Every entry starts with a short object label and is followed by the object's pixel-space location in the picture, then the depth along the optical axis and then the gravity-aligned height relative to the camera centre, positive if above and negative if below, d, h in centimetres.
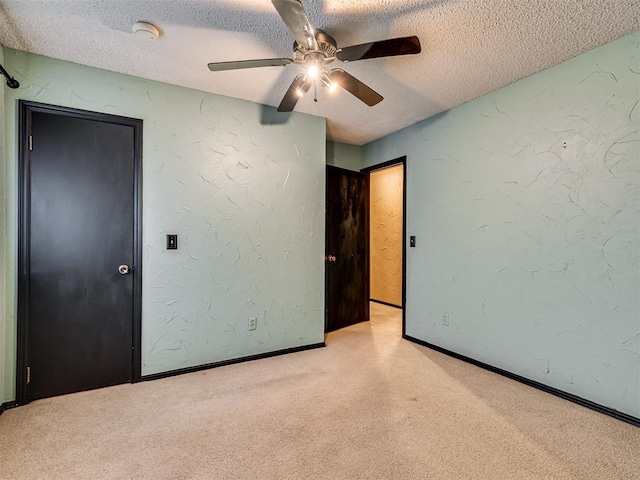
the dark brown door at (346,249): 411 -13
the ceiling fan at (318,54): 154 +105
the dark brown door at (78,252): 234 -12
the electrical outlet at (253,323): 313 -83
